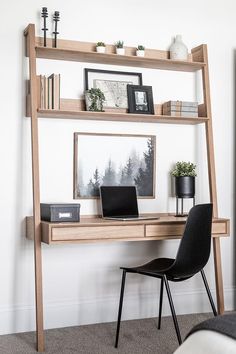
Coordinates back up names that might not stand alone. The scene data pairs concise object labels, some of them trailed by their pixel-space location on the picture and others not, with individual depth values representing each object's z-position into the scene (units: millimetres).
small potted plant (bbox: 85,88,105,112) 3818
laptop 3904
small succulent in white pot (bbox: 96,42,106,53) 3875
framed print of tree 3953
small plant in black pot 4031
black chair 3383
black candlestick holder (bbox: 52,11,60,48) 3771
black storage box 3496
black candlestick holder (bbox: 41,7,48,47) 3721
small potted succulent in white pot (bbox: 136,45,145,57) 3994
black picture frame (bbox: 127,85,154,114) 3963
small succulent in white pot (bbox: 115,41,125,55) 3941
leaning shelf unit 3506
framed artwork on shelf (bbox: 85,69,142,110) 3963
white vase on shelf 4105
